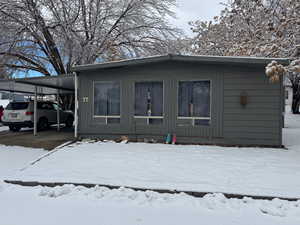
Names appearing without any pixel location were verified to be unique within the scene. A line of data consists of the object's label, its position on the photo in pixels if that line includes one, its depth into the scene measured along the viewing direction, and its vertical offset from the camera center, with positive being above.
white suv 10.16 -0.32
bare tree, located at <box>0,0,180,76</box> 11.28 +4.36
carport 8.16 +1.11
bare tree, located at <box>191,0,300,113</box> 6.10 +2.67
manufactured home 6.95 +0.31
